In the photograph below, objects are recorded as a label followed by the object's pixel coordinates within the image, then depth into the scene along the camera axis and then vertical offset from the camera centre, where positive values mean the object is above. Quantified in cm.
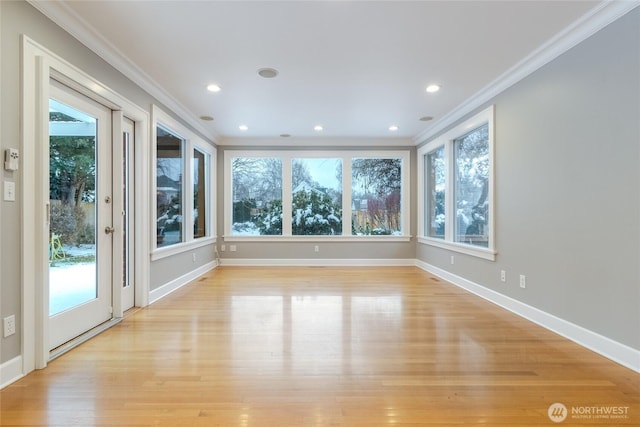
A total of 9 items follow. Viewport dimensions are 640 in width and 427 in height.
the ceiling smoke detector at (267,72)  317 +149
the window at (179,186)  406 +44
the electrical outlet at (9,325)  189 -68
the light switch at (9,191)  190 +15
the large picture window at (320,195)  636 +41
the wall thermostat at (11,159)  190 +35
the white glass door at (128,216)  328 -1
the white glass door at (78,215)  240 +0
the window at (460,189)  394 +39
